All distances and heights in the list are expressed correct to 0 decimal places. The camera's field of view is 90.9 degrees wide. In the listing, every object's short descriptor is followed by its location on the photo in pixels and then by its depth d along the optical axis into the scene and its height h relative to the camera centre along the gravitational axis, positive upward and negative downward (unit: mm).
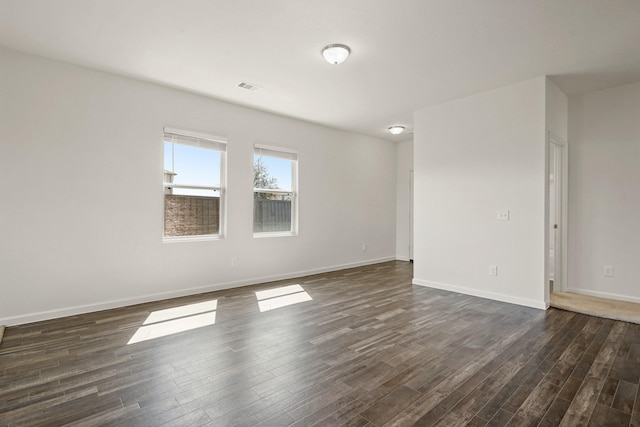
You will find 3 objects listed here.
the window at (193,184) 4293 +394
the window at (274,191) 5207 +375
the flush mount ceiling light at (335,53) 3070 +1587
